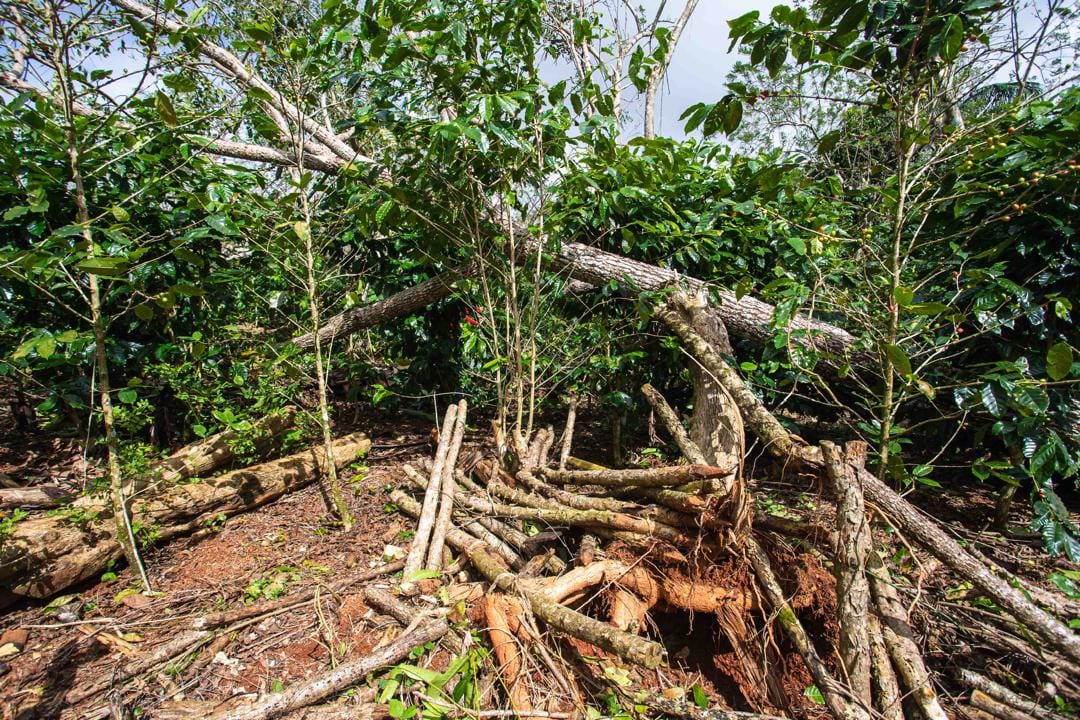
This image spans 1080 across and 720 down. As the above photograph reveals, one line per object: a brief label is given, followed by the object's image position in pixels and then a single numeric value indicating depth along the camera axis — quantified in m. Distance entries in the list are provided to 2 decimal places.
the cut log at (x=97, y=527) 2.61
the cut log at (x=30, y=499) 3.16
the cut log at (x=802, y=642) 1.78
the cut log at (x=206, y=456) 3.36
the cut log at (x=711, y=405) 2.96
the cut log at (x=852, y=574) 1.84
